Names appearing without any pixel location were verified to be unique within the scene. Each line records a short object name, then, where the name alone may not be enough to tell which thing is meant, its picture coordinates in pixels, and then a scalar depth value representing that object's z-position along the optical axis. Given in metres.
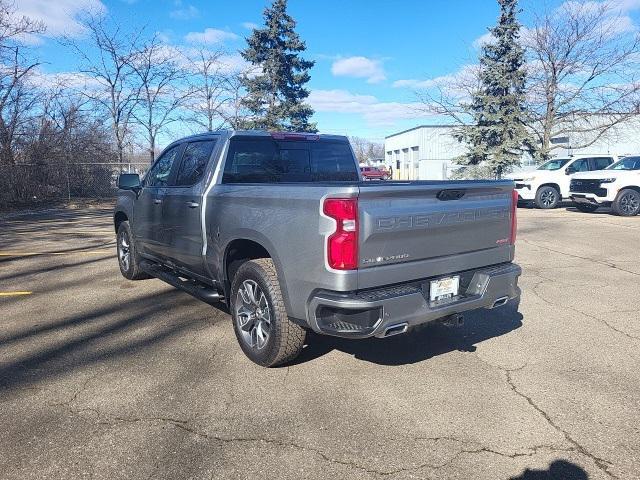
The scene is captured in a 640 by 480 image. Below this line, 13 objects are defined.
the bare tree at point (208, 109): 27.70
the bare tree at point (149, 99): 25.39
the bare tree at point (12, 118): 17.64
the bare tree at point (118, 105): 24.53
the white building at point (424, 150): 39.88
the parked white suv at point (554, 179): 17.73
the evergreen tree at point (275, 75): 28.50
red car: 39.43
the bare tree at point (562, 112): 25.09
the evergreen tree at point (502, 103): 23.27
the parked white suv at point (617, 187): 14.91
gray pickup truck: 3.11
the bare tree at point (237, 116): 28.64
